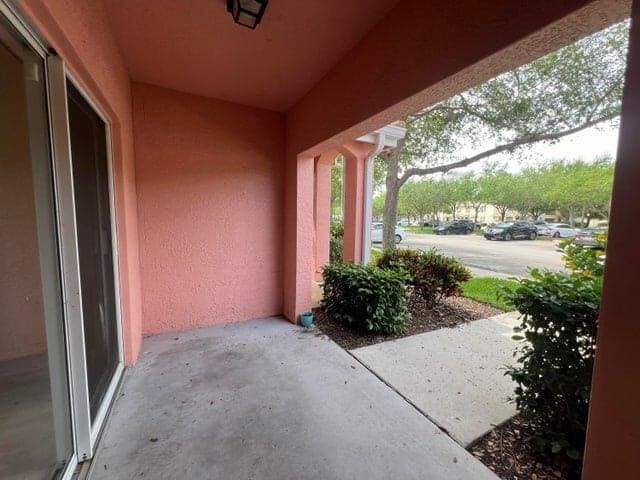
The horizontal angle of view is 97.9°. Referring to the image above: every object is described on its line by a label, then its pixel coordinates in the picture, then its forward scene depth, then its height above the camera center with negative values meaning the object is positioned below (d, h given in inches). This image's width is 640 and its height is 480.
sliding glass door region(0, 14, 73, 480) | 49.2 -14.5
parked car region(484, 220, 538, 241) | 760.3 -38.7
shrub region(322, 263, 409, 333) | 138.3 -42.2
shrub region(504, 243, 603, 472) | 65.6 -32.6
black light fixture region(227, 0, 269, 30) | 68.7 +52.6
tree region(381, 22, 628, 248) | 219.5 +102.5
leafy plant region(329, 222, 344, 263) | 286.4 -29.9
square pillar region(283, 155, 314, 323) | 139.8 -8.1
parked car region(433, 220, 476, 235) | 1003.3 -39.8
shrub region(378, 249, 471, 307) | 169.8 -35.6
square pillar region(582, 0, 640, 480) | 35.8 -13.6
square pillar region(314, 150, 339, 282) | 240.7 +7.3
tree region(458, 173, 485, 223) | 1106.7 +109.1
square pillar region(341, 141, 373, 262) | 231.5 +19.3
